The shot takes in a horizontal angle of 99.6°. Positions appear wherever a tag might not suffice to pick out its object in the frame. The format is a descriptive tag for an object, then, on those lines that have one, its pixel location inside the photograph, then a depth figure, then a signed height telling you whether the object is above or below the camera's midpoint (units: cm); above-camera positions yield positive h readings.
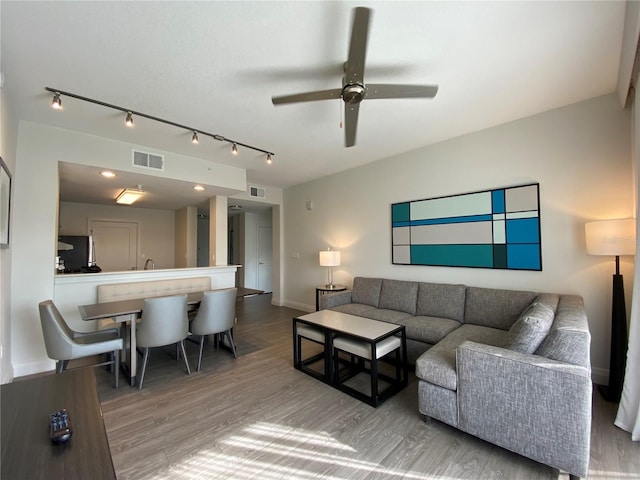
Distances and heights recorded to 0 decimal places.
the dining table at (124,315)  252 -59
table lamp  450 -14
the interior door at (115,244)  606 +16
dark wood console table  71 -57
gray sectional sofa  151 -86
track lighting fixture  229 +136
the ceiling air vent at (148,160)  345 +119
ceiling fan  167 +110
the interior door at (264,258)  776 -23
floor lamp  218 -36
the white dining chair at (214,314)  299 -72
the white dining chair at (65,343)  230 -85
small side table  444 -66
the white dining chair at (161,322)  262 -72
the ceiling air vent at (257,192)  548 +120
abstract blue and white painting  292 +23
